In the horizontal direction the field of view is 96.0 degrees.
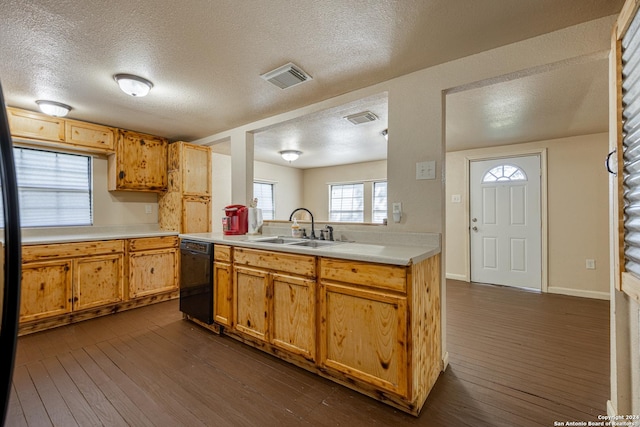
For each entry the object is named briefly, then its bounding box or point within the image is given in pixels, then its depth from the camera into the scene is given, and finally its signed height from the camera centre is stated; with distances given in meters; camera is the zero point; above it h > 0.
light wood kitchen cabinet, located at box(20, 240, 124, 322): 2.76 -0.66
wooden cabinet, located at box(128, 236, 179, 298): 3.48 -0.65
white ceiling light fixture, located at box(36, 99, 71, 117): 2.80 +1.06
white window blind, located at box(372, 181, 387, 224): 6.33 +0.30
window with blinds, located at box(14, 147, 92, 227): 3.22 +0.32
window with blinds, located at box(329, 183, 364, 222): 6.64 +0.27
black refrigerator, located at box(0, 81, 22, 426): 0.57 -0.12
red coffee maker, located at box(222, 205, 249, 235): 3.23 -0.06
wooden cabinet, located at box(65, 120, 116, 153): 3.29 +0.94
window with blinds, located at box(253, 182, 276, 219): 6.34 +0.36
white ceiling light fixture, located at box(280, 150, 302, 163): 5.11 +1.07
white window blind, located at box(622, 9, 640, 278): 1.27 +0.32
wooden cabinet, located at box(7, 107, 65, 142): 2.93 +0.94
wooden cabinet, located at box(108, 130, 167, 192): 3.69 +0.68
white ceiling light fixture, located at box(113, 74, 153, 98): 2.31 +1.07
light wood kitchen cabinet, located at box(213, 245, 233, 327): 2.55 -0.65
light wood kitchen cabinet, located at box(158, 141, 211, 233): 3.98 +0.32
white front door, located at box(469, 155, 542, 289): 4.25 -0.13
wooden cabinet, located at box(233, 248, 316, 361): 2.02 -0.65
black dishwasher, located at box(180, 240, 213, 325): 2.73 -0.66
